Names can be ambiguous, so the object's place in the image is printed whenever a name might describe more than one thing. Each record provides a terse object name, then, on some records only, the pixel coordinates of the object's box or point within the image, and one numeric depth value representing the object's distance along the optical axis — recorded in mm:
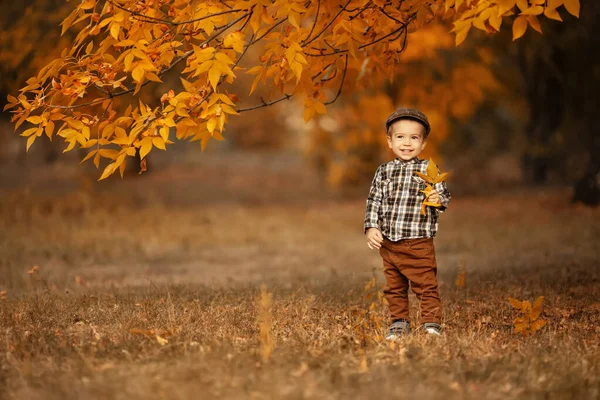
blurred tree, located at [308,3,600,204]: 29266
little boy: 10055
